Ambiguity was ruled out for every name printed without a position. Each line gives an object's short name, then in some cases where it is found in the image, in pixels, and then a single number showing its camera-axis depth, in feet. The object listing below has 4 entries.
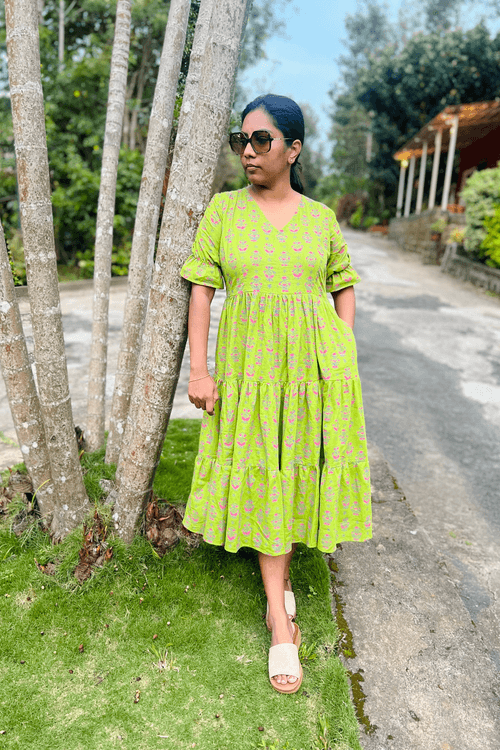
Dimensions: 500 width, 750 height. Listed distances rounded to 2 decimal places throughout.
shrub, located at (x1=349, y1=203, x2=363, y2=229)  75.20
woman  5.73
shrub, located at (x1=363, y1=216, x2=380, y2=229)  69.41
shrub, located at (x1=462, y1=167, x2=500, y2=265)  32.96
